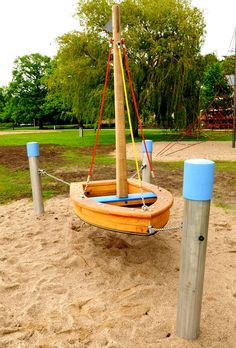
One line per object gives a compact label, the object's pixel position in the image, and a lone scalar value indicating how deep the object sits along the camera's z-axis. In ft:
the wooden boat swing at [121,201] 8.96
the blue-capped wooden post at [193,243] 5.85
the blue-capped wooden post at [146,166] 16.17
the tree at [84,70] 57.52
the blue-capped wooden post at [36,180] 15.72
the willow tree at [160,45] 55.67
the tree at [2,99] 153.58
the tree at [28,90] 128.88
